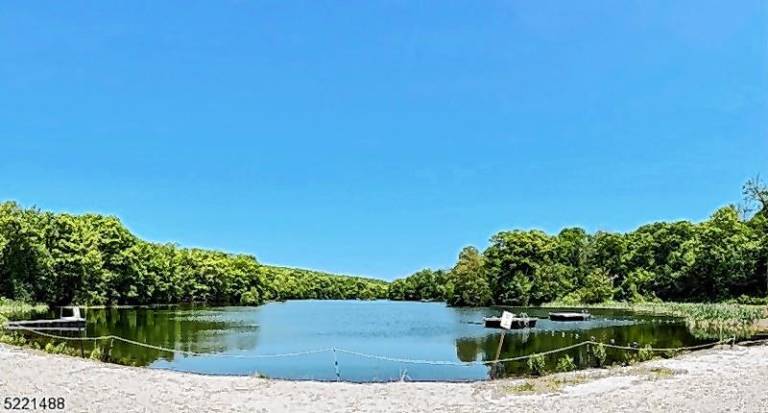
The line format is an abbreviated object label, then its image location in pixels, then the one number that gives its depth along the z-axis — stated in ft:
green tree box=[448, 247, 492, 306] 293.23
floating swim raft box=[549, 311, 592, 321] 162.40
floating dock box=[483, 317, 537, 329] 134.51
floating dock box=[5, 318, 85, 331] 104.82
